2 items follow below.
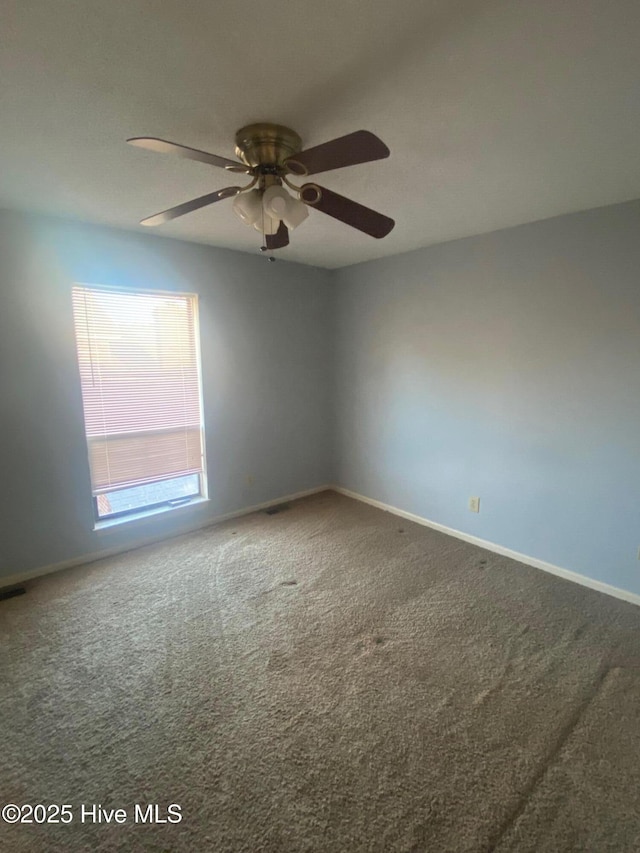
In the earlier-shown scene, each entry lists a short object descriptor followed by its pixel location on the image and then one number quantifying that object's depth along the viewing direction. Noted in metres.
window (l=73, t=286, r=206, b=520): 2.84
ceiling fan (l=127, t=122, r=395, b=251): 1.43
